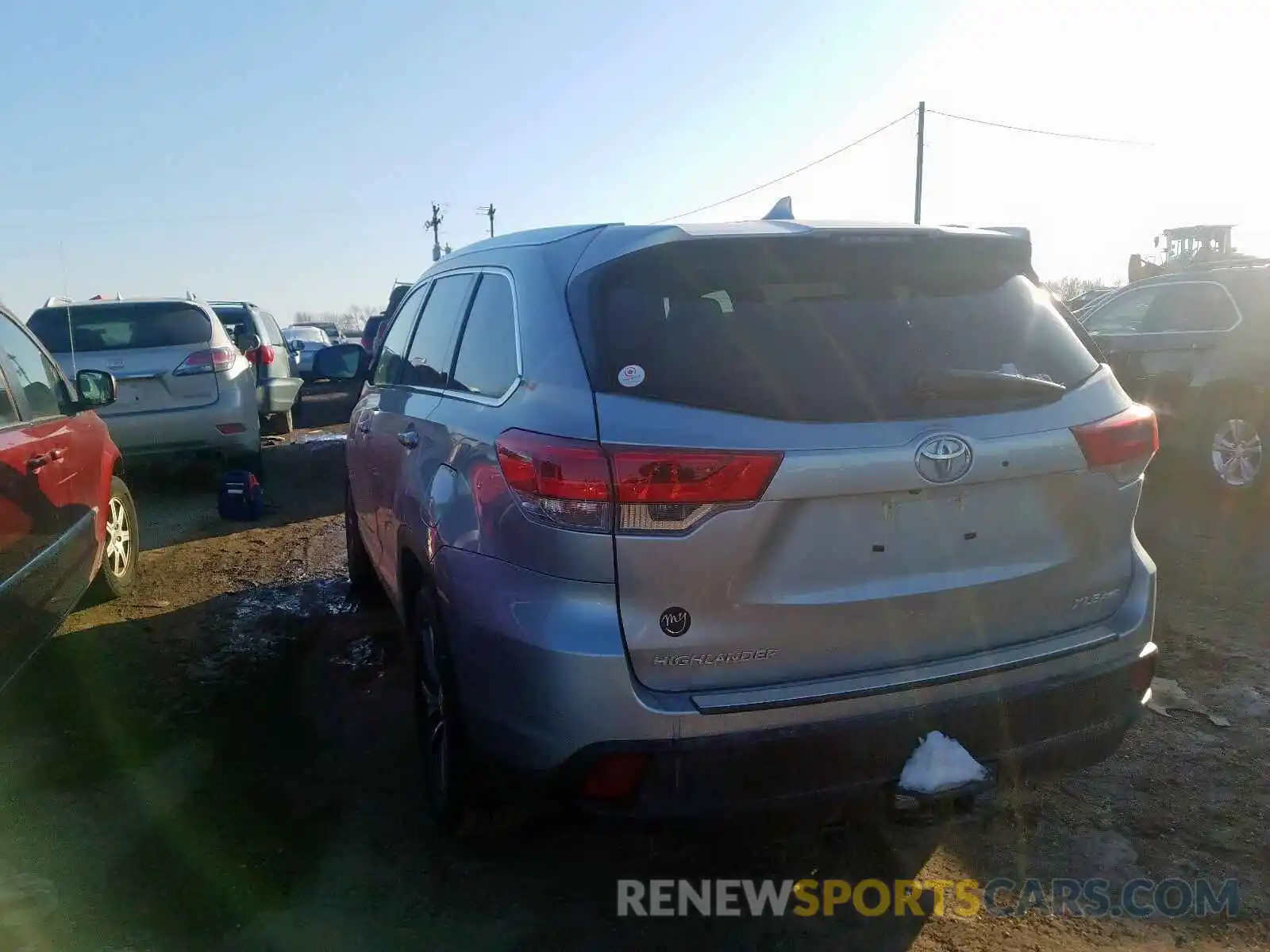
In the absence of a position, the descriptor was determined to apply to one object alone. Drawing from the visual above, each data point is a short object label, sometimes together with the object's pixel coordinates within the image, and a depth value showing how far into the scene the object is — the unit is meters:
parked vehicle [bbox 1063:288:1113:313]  11.70
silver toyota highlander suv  2.27
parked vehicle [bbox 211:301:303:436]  11.89
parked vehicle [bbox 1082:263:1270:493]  7.10
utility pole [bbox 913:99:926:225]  31.16
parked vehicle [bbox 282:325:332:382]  21.81
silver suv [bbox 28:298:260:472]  8.23
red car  3.53
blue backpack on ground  7.88
